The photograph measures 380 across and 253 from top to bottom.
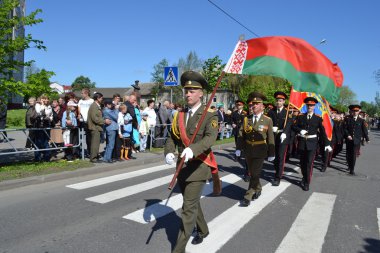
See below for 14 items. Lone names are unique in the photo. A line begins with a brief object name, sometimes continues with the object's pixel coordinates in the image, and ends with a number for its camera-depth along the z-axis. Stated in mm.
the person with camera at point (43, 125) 9281
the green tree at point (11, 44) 7008
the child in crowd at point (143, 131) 12125
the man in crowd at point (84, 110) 9773
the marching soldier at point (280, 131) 8047
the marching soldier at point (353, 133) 10227
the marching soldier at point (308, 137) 7781
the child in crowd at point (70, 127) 9625
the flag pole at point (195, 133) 3735
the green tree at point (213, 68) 31719
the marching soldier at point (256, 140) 6324
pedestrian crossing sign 12312
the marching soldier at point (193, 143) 3793
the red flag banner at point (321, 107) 8297
